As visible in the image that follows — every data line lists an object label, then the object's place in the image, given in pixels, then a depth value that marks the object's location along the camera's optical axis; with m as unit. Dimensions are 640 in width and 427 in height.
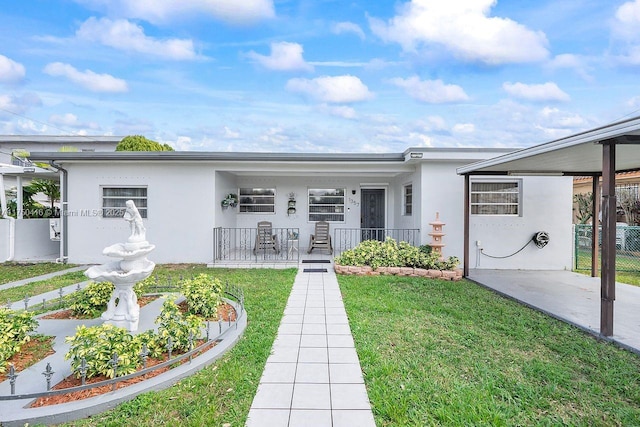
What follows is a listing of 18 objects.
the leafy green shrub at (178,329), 3.39
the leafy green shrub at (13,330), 3.18
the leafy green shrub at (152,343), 3.22
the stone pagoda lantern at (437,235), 7.90
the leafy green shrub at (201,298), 4.58
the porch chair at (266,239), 9.78
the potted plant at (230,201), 9.88
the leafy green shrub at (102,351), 2.84
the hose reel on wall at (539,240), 8.41
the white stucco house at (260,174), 8.54
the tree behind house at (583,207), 13.95
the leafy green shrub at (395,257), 7.71
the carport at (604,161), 3.88
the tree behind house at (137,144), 13.12
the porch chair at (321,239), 10.45
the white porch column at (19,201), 10.05
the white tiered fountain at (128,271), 3.83
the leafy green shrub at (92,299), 4.68
